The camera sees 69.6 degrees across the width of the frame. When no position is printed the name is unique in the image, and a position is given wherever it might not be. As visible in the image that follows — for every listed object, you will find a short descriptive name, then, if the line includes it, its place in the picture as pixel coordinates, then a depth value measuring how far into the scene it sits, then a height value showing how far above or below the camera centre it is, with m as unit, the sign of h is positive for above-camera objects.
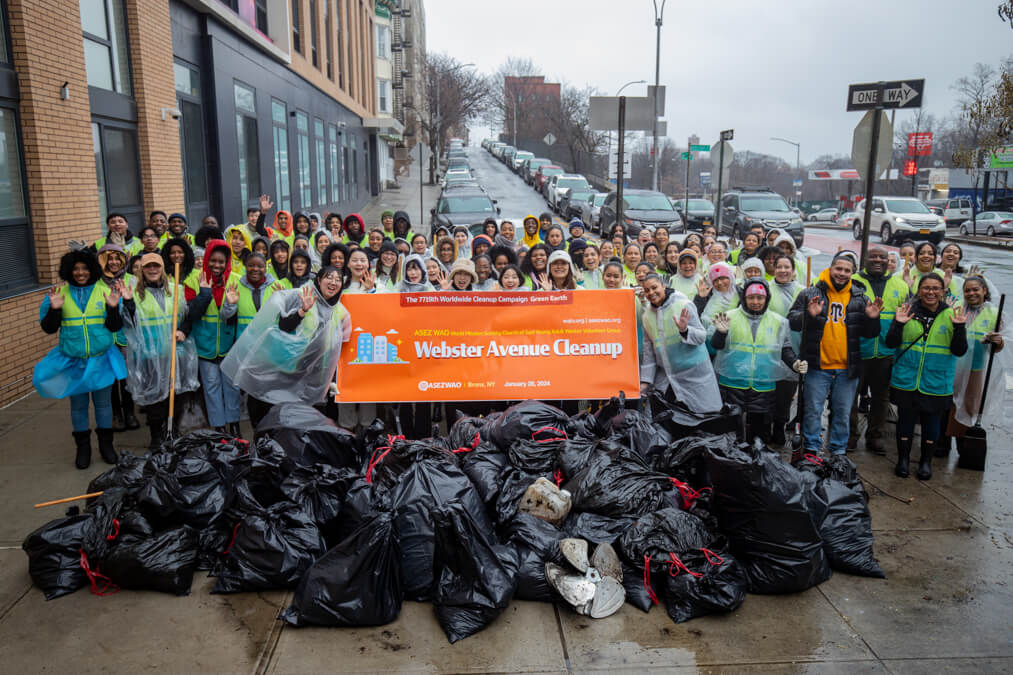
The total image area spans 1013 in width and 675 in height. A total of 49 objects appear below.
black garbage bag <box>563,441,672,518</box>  4.49 -1.70
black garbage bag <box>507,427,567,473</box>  4.92 -1.62
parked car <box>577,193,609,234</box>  27.30 +0.08
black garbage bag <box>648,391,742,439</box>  5.62 -1.61
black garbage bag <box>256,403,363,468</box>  4.98 -1.54
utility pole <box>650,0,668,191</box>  31.31 +6.83
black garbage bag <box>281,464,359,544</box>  4.42 -1.70
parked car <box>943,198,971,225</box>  42.09 -0.06
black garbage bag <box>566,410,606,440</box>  5.31 -1.57
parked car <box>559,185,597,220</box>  30.42 +0.52
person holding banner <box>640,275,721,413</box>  6.03 -1.19
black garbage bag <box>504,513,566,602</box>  4.09 -1.93
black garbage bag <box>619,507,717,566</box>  4.16 -1.86
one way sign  8.29 +1.31
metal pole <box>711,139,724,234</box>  14.00 +0.91
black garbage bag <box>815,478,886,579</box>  4.40 -1.95
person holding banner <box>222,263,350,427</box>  6.04 -1.09
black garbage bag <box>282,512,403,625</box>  3.80 -1.92
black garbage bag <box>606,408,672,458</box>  5.11 -1.57
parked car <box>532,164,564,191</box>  42.28 +2.21
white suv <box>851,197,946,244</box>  27.16 -0.40
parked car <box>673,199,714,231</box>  26.97 -0.13
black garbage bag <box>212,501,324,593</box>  4.13 -1.91
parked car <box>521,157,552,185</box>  47.97 +3.00
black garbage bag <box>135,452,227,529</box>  4.27 -1.64
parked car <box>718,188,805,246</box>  22.91 -0.06
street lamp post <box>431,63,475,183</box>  51.05 +6.37
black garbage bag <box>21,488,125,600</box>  4.12 -1.90
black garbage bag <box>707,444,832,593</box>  4.11 -1.76
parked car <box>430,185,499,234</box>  19.00 +0.11
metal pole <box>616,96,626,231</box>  11.88 +0.91
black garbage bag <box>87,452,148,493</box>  4.55 -1.64
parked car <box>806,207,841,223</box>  53.53 -0.38
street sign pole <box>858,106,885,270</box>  8.38 +0.50
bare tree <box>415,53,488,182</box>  52.19 +9.24
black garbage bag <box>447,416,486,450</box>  5.35 -1.62
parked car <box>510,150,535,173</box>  54.53 +4.09
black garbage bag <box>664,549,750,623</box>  3.95 -2.04
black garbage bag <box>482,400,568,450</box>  5.17 -1.49
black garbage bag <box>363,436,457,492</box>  4.76 -1.60
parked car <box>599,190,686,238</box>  22.59 +0.00
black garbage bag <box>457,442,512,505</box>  4.68 -1.69
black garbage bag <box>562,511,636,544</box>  4.37 -1.89
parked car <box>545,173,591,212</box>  35.31 +1.36
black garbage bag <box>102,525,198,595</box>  4.10 -1.95
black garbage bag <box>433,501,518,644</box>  3.82 -1.92
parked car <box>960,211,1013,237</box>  33.78 -0.69
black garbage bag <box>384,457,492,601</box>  4.10 -1.69
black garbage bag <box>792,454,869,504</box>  4.88 -1.74
